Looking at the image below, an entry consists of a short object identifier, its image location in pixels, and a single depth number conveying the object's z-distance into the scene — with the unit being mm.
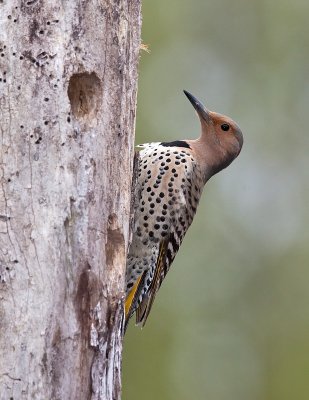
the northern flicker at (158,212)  11398
